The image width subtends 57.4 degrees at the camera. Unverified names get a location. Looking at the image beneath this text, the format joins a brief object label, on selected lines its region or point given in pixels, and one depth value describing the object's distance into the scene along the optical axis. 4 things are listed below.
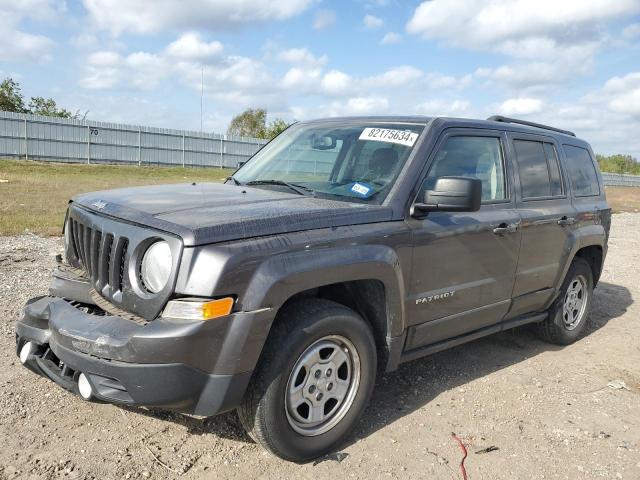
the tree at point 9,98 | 36.78
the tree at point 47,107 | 40.12
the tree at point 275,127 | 44.41
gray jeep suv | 2.69
